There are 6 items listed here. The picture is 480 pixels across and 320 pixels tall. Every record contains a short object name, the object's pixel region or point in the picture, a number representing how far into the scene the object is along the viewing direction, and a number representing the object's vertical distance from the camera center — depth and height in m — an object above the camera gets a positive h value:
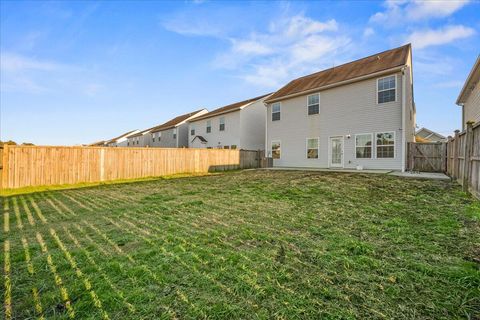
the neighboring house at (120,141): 45.56 +3.48
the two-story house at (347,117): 12.09 +2.68
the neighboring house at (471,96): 10.54 +3.76
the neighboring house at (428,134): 37.41 +4.32
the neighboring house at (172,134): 28.64 +3.35
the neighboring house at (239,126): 21.05 +3.15
